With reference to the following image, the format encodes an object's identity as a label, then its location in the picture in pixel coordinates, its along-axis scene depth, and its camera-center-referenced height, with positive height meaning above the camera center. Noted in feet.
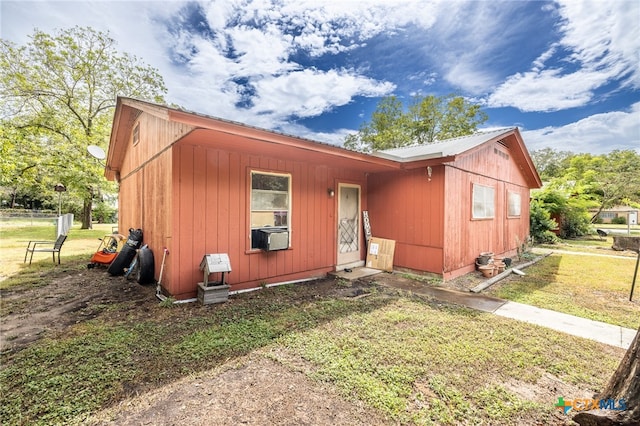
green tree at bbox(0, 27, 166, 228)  45.09 +20.78
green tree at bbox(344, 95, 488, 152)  72.84 +27.06
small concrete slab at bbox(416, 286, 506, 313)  14.03 -4.80
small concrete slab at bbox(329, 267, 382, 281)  19.72 -4.56
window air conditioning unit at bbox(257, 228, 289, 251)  16.49 -1.57
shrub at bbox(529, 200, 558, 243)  41.42 -1.57
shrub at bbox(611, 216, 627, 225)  97.98 -2.01
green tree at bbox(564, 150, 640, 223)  53.16 +6.73
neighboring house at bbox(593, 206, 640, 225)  100.03 -0.52
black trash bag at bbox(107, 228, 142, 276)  19.62 -3.03
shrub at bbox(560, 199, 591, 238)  47.26 -1.38
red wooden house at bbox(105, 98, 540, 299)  14.16 +1.14
